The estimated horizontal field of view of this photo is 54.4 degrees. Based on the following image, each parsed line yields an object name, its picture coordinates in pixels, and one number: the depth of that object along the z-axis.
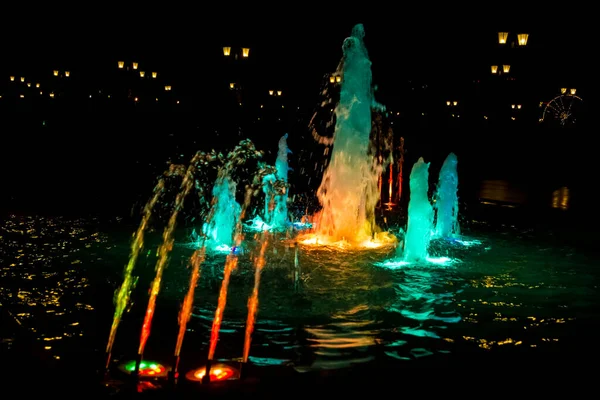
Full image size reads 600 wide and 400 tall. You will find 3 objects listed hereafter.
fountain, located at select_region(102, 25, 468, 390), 9.65
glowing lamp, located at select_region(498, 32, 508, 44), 24.41
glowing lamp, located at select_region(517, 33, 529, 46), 24.68
